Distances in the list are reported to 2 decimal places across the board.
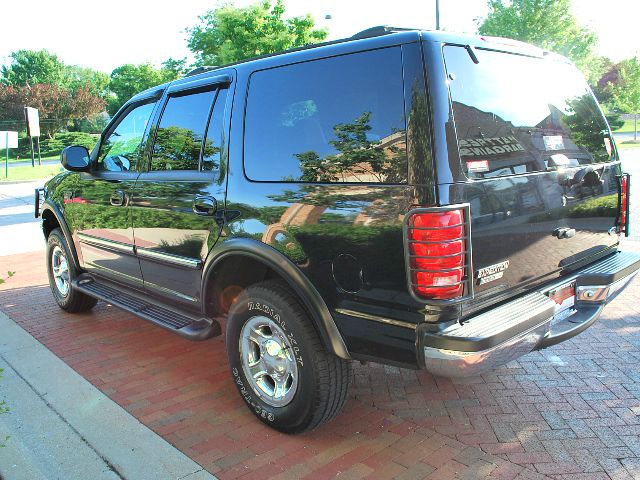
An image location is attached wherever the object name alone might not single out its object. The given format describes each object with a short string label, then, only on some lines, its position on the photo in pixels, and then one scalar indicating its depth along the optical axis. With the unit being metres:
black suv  2.44
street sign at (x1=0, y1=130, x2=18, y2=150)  21.91
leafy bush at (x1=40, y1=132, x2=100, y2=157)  47.74
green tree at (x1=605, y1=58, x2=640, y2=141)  36.16
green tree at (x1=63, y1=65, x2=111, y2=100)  80.65
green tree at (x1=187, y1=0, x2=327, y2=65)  24.30
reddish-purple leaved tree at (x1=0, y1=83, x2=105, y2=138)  51.19
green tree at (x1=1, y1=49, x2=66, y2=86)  73.00
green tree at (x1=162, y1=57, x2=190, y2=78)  38.44
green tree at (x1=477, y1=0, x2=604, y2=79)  30.58
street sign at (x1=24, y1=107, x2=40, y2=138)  23.95
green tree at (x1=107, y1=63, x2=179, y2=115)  48.18
